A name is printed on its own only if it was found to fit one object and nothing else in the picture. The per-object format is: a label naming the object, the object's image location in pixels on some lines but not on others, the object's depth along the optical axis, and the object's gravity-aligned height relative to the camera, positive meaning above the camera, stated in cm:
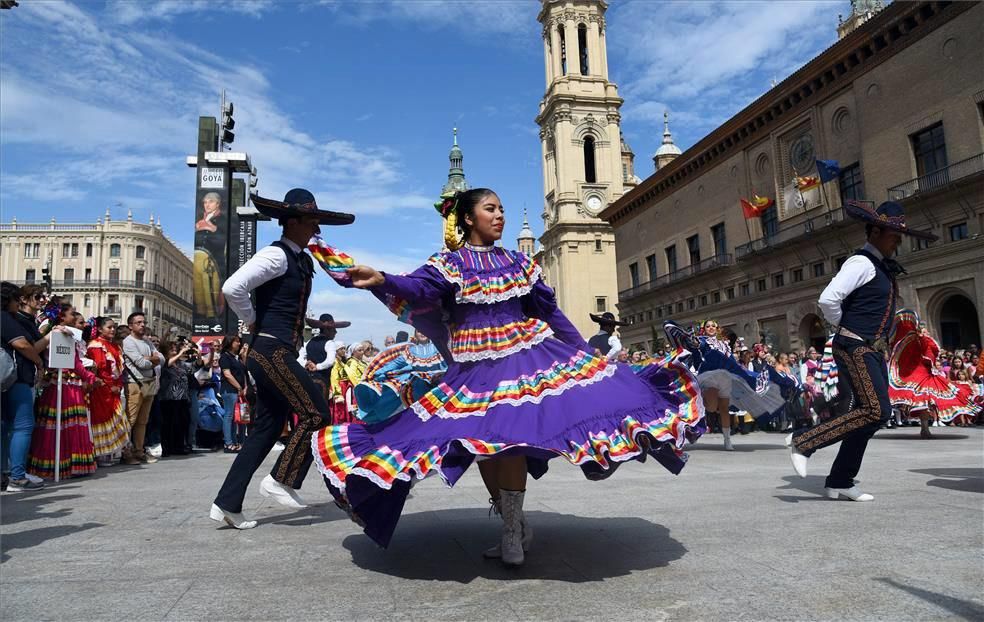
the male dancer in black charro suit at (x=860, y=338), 505 +35
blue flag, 3075 +954
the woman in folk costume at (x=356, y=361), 1188 +72
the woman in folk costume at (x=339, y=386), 1201 +28
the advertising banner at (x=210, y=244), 2534 +591
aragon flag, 3256 +957
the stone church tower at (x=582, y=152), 6231 +2163
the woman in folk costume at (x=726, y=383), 985 +9
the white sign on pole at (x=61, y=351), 707 +62
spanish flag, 3622 +954
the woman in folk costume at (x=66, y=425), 738 -15
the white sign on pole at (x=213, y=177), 2569 +843
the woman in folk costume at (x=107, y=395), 837 +18
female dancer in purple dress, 306 -4
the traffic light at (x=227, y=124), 2591 +1048
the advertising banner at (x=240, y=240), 2608 +623
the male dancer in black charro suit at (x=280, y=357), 437 +30
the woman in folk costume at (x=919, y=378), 1027 +7
